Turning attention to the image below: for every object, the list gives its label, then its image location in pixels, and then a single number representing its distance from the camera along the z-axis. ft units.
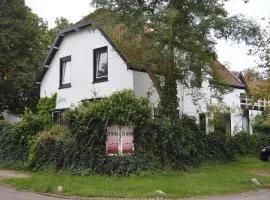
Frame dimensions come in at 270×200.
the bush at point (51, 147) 46.22
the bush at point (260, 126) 77.37
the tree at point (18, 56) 76.95
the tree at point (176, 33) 48.15
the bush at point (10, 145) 52.60
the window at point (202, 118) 64.41
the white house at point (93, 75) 58.27
